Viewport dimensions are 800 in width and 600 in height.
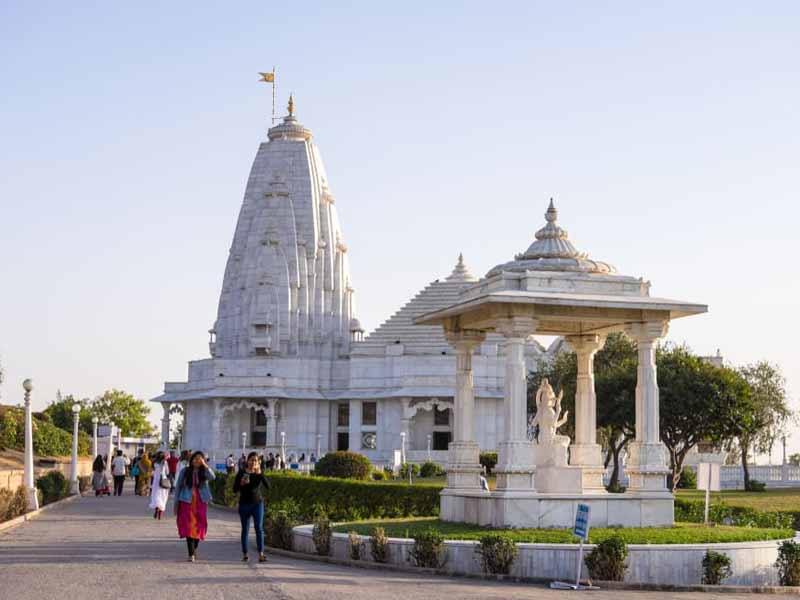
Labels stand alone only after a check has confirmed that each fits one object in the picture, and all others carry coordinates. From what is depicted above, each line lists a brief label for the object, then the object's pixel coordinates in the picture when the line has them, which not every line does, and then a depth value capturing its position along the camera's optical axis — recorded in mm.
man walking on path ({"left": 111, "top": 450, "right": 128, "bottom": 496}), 44688
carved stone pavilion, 21812
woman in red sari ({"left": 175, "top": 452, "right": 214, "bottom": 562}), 19062
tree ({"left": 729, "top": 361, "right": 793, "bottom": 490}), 66375
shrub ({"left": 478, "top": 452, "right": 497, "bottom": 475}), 61388
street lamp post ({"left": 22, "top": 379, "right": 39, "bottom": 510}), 30875
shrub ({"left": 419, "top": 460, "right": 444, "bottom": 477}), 64812
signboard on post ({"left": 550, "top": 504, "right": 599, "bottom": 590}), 17188
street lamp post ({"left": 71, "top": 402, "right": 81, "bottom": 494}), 44000
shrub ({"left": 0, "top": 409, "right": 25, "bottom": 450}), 65438
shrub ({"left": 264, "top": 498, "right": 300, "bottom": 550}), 21359
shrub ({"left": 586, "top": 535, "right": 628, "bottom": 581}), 17750
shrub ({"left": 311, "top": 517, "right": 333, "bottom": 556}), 20000
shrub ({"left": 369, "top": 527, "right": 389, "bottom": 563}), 19078
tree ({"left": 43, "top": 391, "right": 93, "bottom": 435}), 116350
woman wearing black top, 19469
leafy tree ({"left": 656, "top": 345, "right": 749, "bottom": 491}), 46406
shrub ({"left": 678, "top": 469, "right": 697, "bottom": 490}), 57444
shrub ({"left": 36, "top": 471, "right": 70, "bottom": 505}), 36938
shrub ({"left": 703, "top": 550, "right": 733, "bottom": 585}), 18094
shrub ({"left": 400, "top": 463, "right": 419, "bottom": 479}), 64075
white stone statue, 23531
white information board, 24234
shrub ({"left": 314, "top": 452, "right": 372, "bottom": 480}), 47562
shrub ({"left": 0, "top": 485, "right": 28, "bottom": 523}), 27380
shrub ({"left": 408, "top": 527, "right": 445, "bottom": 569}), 18547
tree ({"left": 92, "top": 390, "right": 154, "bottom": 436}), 132250
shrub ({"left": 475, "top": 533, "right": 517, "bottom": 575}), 18062
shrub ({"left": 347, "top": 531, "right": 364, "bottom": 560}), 19453
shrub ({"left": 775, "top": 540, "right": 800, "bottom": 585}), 18641
